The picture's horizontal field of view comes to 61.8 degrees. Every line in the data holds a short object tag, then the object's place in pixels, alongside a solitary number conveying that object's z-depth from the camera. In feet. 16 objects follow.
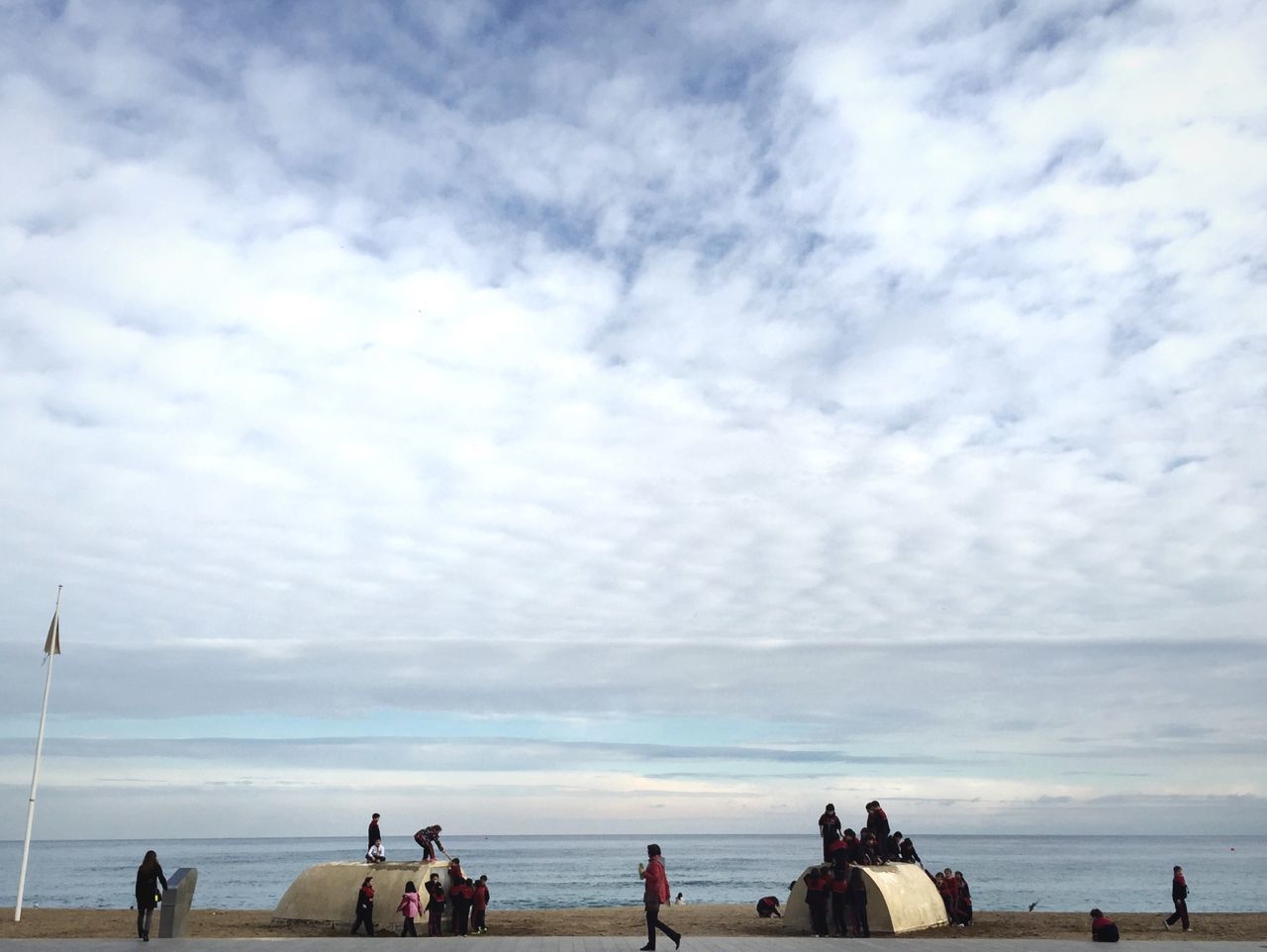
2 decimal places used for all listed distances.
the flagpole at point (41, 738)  77.92
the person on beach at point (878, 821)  77.10
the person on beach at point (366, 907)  74.18
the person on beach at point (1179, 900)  85.46
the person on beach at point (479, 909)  77.97
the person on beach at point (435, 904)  75.61
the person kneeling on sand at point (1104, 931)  63.93
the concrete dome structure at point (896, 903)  71.77
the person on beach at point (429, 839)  78.18
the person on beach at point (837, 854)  71.46
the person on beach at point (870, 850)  76.38
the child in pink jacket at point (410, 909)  72.79
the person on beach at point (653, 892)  54.03
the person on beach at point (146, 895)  59.16
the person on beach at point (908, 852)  83.36
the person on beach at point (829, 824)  72.49
